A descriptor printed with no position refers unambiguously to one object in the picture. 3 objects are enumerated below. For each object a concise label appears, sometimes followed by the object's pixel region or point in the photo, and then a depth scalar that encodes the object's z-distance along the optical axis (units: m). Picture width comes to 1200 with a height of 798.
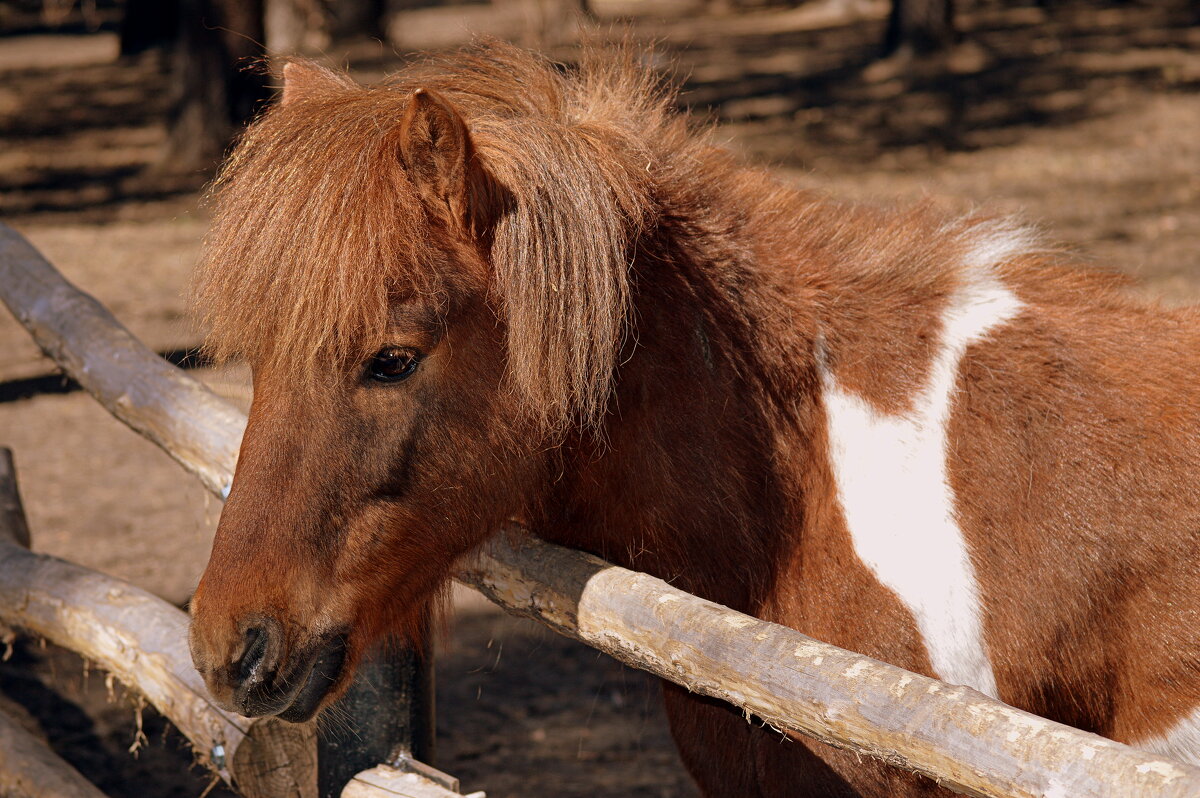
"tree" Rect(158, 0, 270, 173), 11.59
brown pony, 1.98
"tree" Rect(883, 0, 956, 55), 15.70
